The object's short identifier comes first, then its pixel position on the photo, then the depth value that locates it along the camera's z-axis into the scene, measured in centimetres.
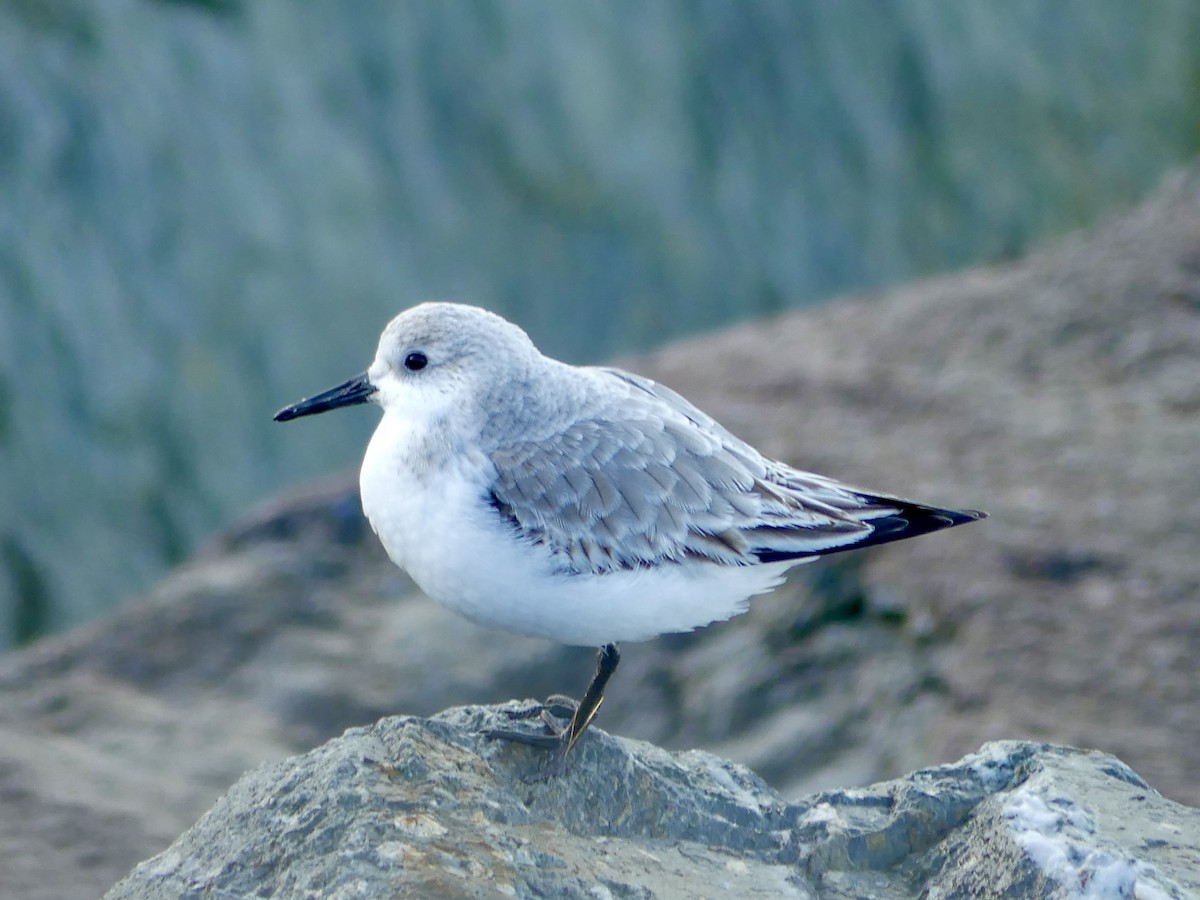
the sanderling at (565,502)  866
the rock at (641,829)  753
